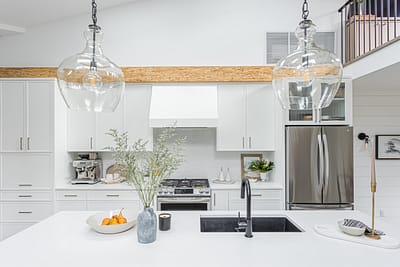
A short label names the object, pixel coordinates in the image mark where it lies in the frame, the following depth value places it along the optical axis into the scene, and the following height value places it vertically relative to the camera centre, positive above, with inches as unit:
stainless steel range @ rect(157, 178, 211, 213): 153.2 -34.1
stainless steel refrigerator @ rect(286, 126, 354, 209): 147.6 -17.4
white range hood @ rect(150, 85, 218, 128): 157.2 +15.5
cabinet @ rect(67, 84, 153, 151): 167.6 +5.0
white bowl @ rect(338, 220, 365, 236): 77.4 -25.9
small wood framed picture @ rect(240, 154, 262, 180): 178.9 -16.9
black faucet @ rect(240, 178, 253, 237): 80.0 -19.4
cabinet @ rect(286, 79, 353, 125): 154.5 +10.7
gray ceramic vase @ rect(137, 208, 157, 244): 75.4 -24.6
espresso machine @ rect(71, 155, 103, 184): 166.1 -21.1
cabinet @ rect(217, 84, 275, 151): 167.3 +7.4
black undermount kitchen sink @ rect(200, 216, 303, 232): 98.2 -30.7
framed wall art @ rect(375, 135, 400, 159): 180.5 -7.5
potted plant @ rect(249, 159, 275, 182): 170.4 -19.7
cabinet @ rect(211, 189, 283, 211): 155.6 -35.6
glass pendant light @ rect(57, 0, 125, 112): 75.1 +14.7
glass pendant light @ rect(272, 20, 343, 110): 76.5 +15.9
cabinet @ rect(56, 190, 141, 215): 154.9 -35.5
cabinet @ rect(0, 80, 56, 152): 155.5 +10.0
